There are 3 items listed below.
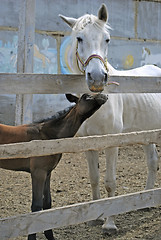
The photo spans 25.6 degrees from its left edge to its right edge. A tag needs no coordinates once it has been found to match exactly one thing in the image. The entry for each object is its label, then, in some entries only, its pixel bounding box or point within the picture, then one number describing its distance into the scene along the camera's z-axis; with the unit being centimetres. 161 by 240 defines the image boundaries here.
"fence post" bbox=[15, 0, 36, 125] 610
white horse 323
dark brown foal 308
